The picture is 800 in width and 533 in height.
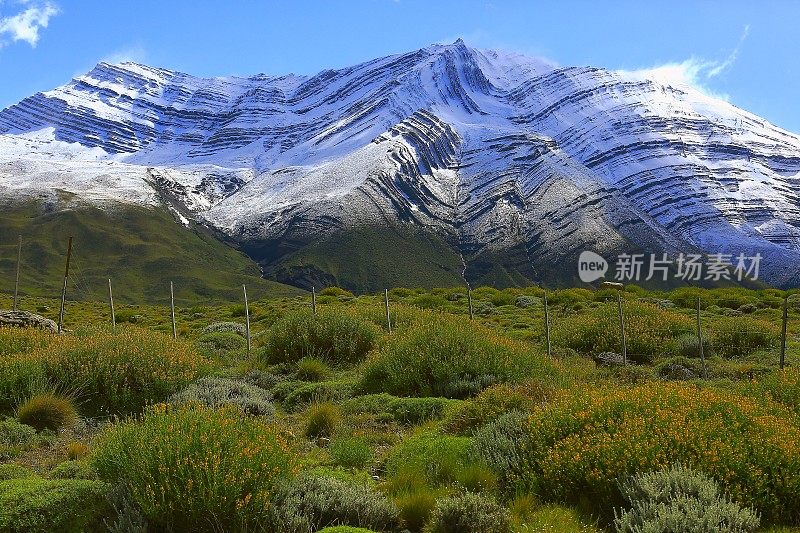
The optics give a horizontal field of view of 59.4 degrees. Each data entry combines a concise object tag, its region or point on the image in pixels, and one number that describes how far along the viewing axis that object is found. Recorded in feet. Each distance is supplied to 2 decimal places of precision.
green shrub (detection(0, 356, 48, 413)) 39.38
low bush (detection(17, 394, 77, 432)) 36.65
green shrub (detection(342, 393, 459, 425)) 36.44
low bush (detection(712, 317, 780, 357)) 62.39
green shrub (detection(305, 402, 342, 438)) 34.22
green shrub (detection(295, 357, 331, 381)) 50.08
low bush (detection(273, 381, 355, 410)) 41.88
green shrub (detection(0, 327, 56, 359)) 48.34
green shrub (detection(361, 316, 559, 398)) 41.81
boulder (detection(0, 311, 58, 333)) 66.49
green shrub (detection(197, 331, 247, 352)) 68.08
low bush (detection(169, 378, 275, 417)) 36.65
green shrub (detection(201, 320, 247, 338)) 82.74
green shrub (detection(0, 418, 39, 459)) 31.34
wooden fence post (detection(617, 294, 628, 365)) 51.98
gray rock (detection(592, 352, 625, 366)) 55.47
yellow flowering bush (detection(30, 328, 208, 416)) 40.16
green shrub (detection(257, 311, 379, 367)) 56.70
